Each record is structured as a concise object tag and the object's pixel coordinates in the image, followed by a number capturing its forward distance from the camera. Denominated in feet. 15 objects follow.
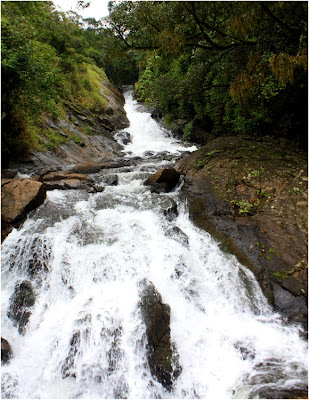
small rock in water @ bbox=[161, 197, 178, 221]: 21.95
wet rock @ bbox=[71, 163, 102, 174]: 33.24
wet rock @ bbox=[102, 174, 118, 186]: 28.86
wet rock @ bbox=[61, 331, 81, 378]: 12.16
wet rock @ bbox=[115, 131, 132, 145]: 59.16
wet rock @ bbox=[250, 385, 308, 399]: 10.25
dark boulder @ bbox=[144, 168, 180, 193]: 26.13
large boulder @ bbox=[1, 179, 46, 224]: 19.04
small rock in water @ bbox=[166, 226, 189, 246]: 19.14
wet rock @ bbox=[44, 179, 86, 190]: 26.04
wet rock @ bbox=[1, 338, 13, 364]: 12.35
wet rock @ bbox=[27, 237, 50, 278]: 16.10
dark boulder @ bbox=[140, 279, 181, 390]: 12.14
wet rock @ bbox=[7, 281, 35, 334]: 13.97
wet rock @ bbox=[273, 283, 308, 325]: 13.77
